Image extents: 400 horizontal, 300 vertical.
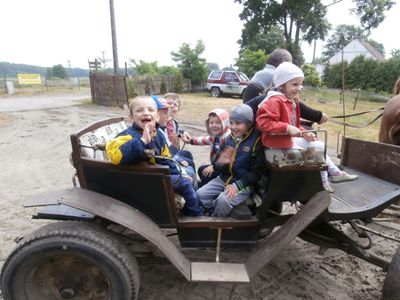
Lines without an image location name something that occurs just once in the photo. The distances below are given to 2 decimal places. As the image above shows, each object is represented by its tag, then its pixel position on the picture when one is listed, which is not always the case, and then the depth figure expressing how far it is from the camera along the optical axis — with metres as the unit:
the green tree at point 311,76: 27.16
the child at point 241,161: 2.60
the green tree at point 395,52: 48.20
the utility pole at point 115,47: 14.85
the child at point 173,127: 3.80
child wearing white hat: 2.38
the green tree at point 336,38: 61.12
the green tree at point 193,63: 24.56
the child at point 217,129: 2.92
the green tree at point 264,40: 30.20
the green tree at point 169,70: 24.32
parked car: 18.98
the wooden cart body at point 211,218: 2.32
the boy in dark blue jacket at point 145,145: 2.19
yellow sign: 33.75
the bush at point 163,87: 21.06
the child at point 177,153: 3.07
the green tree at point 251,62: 25.30
